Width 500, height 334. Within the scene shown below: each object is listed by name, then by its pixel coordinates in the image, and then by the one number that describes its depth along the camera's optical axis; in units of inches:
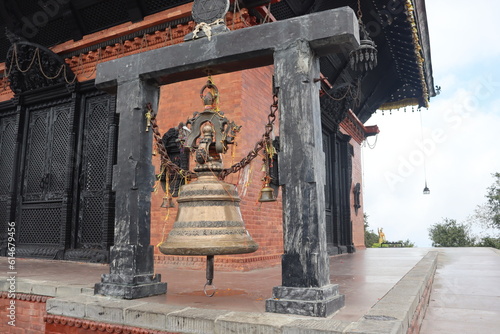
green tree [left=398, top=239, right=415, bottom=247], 1135.7
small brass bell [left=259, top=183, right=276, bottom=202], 146.5
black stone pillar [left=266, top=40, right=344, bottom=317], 128.4
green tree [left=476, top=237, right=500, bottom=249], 965.2
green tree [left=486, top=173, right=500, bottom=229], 1154.7
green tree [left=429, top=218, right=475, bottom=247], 1102.4
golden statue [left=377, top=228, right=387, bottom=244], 1095.1
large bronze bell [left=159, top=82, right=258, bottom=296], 134.0
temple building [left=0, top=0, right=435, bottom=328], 175.2
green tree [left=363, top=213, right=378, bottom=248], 1190.9
